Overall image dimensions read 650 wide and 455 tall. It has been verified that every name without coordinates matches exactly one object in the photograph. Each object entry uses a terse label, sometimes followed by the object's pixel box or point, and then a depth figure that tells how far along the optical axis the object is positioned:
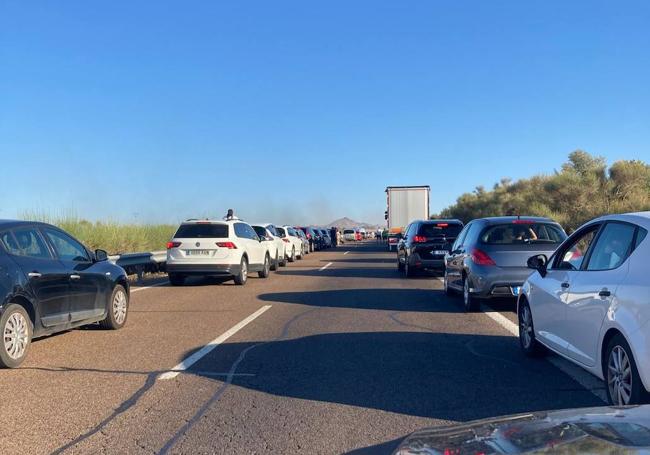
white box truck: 36.84
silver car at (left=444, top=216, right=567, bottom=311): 10.45
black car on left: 7.04
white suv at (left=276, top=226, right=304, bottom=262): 28.33
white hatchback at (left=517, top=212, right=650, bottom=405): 4.70
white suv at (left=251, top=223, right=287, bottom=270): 21.67
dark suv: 17.73
